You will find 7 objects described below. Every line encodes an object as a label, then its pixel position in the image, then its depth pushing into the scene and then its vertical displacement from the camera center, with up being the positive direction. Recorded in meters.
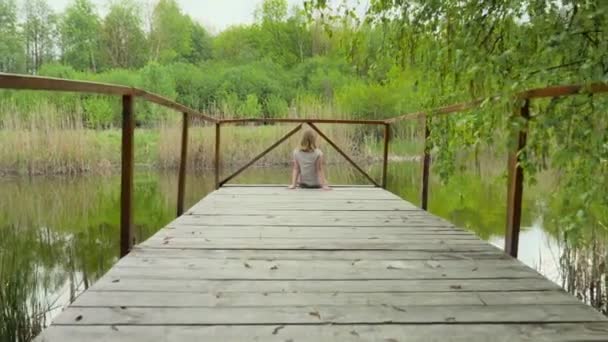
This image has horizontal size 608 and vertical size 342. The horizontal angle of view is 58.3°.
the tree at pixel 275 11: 29.69 +7.14
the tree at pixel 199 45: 31.83 +5.67
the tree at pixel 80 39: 26.52 +4.81
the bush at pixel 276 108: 14.15 +1.04
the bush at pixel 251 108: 16.44 +1.05
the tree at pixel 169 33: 27.73 +5.63
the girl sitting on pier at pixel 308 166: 5.11 -0.22
